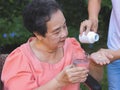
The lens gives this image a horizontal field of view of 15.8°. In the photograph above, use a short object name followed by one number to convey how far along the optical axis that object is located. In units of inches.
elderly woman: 112.7
